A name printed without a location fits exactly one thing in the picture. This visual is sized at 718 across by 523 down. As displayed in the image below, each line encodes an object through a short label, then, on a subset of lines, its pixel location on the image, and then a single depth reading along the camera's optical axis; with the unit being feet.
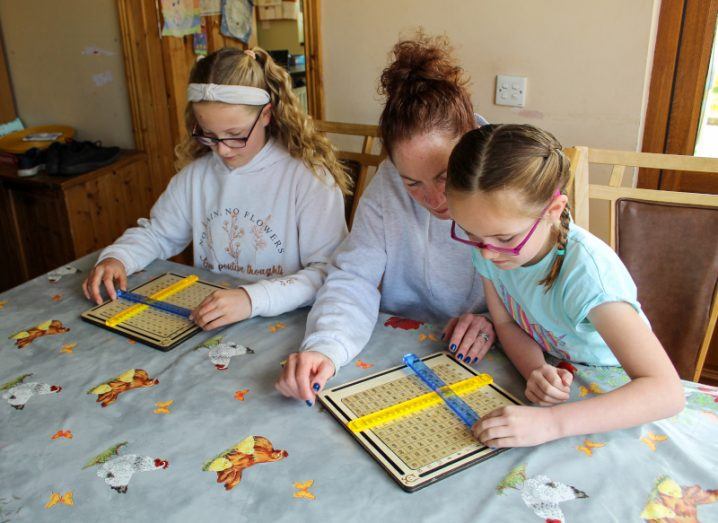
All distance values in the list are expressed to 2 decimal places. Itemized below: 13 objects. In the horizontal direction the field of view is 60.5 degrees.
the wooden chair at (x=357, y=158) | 5.68
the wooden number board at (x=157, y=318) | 3.89
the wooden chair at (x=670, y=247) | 4.30
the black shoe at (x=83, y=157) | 8.43
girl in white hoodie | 4.72
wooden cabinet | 8.43
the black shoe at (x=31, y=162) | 8.44
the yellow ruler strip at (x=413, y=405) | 2.97
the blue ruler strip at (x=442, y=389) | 2.99
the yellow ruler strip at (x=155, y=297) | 4.11
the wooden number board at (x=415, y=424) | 2.67
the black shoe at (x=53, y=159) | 8.41
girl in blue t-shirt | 2.76
